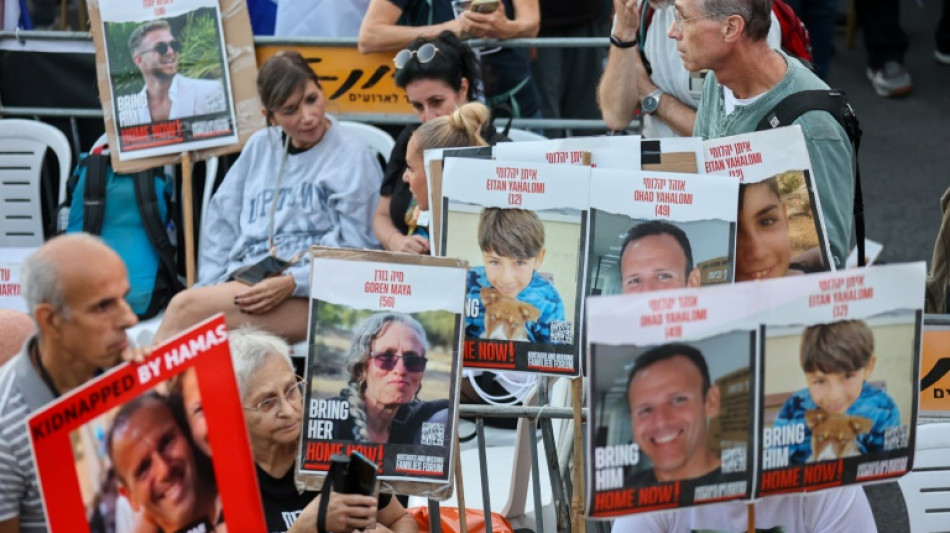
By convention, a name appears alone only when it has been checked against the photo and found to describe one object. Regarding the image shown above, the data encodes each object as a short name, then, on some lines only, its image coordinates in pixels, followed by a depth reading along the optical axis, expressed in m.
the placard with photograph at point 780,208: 6.30
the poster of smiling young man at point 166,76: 10.56
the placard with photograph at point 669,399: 5.02
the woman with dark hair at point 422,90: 9.87
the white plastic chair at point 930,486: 7.35
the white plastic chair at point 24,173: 11.44
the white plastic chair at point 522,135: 10.59
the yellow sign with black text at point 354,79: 11.07
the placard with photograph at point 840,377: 5.27
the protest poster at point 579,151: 6.62
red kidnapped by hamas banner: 4.86
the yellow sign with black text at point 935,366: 7.37
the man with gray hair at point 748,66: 7.07
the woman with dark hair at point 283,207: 10.09
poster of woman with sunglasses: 6.04
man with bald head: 5.04
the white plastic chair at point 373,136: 10.76
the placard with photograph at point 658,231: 6.20
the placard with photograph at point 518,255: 6.35
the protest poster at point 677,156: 6.55
